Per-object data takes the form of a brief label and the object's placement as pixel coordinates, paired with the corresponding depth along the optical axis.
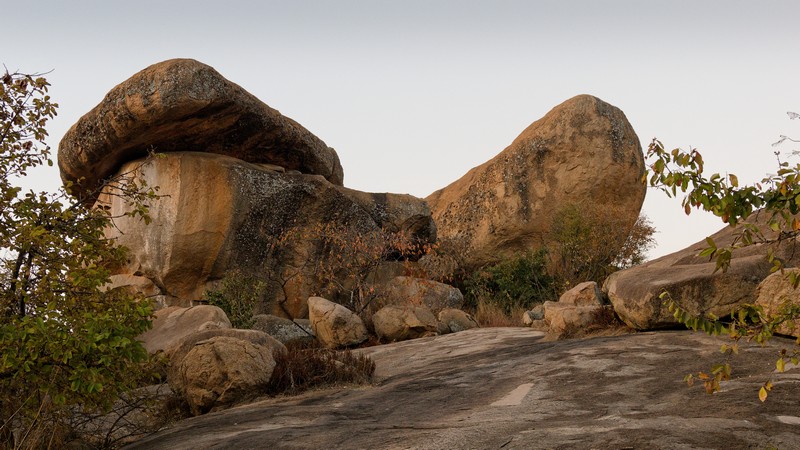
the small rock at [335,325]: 14.29
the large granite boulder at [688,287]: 9.41
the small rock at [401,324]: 14.78
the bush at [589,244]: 20.44
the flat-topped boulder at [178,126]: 16.34
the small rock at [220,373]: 9.00
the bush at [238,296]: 16.42
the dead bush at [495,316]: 16.41
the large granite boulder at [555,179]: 22.39
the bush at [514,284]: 19.73
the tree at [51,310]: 6.27
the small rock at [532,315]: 14.30
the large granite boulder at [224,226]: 17.61
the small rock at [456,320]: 15.29
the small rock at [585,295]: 12.78
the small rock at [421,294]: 18.14
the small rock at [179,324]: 13.30
